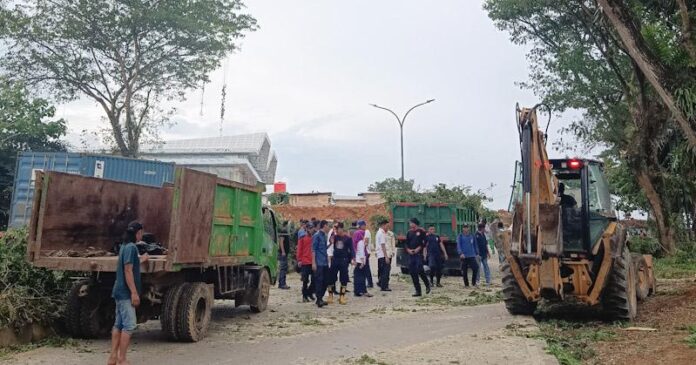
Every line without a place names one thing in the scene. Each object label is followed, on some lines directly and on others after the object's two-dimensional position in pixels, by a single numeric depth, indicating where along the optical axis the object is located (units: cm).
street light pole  3096
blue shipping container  1723
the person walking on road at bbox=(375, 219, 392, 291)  1441
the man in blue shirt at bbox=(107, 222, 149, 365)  633
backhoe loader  841
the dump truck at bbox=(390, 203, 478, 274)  1797
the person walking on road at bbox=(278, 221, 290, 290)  1392
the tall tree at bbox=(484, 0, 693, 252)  1862
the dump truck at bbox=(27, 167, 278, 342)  757
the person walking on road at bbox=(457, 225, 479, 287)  1530
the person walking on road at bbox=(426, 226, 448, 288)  1473
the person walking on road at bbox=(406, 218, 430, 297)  1309
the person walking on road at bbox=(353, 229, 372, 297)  1379
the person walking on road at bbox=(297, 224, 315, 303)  1227
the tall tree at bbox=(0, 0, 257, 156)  2309
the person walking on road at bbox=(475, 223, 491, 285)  1612
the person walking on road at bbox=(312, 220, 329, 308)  1191
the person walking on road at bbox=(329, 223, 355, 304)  1232
